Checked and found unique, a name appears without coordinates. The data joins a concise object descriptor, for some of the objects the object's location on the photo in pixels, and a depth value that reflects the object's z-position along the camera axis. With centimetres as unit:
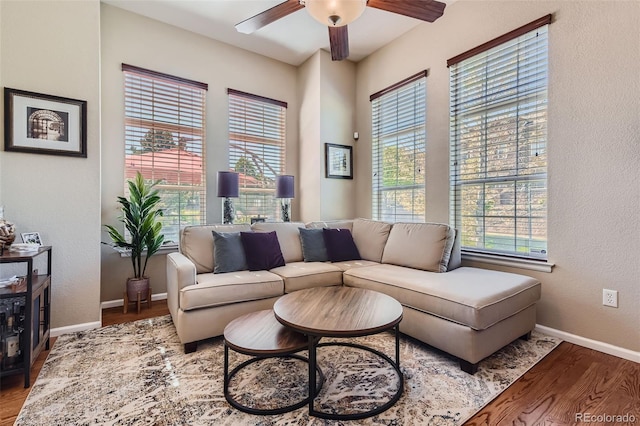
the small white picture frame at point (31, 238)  233
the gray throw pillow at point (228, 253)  277
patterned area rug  155
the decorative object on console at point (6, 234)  199
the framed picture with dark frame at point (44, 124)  236
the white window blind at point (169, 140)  338
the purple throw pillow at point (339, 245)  332
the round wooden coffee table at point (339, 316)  154
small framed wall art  419
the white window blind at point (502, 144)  261
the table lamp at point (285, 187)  385
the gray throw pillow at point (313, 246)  330
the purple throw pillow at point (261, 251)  288
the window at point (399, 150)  362
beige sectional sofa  201
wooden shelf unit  179
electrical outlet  221
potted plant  302
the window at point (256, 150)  405
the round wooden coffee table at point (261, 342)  156
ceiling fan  177
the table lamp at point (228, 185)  346
